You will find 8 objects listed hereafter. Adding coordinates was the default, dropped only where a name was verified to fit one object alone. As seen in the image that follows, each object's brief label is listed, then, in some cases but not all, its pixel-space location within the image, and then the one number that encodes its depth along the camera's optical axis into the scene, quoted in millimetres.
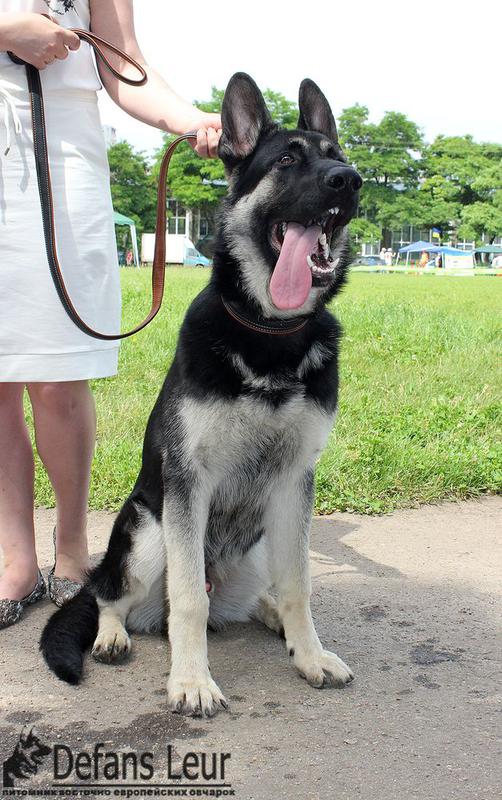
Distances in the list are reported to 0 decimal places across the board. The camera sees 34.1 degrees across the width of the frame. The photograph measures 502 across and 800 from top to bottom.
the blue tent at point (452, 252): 67688
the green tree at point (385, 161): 74375
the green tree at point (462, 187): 74438
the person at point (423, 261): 67562
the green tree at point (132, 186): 65075
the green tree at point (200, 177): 63250
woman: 3082
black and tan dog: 2807
